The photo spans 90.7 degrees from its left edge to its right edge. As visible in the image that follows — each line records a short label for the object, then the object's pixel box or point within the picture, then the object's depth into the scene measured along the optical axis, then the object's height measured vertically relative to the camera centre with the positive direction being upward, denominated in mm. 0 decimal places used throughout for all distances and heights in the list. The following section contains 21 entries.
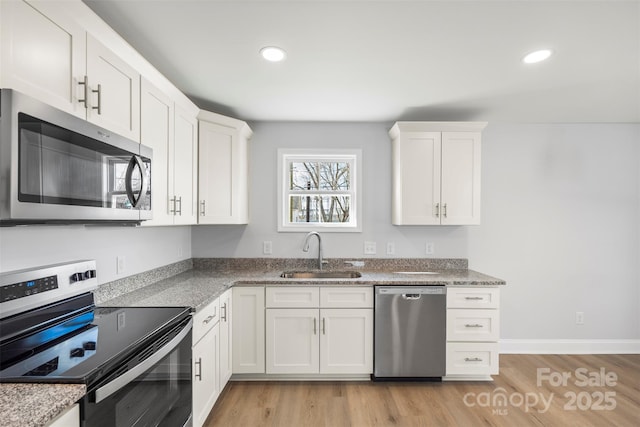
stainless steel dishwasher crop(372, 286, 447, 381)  2588 -990
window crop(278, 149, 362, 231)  3248 +230
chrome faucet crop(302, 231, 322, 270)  3057 -338
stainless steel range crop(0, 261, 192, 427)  1027 -533
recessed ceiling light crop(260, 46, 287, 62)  1855 +946
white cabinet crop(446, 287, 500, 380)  2623 -990
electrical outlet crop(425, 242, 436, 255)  3225 -372
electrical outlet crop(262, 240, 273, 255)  3219 -374
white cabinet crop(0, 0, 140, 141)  1053 +573
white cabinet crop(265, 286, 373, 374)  2609 -997
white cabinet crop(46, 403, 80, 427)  854 -594
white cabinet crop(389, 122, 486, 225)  2906 +357
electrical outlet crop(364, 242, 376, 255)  3227 -377
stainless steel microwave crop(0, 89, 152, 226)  944 +149
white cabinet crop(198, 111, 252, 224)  2658 +359
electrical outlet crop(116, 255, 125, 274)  2049 -362
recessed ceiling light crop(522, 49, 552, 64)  1885 +959
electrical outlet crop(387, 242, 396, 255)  3223 -385
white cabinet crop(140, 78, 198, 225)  1908 +394
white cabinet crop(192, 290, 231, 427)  1849 -958
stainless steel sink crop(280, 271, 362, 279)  3074 -622
